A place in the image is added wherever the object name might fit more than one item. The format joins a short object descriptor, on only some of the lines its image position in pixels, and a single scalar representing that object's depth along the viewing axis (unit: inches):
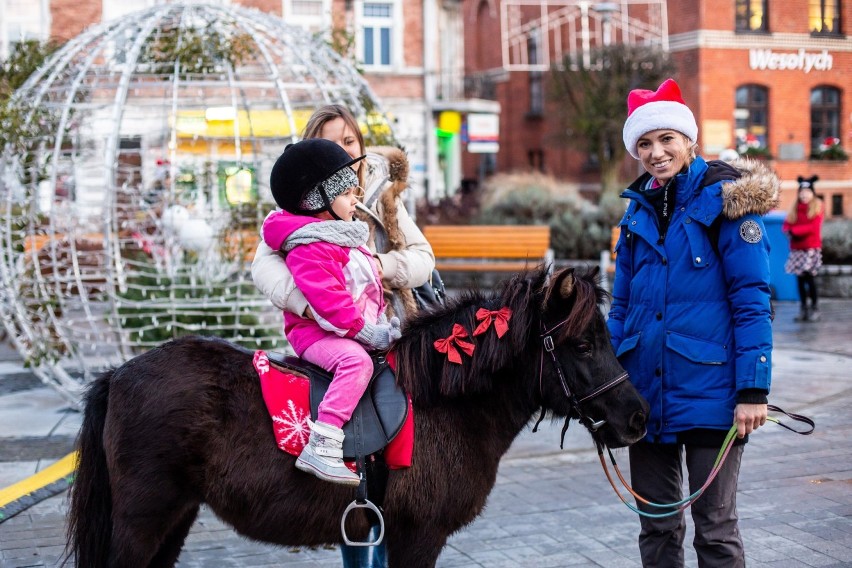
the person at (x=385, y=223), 165.9
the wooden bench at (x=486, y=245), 633.0
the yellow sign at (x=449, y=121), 1161.4
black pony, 130.3
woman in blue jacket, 133.5
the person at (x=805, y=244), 532.7
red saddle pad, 131.3
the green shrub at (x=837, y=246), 683.4
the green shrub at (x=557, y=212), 719.7
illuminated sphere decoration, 297.6
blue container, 623.2
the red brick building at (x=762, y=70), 1147.3
